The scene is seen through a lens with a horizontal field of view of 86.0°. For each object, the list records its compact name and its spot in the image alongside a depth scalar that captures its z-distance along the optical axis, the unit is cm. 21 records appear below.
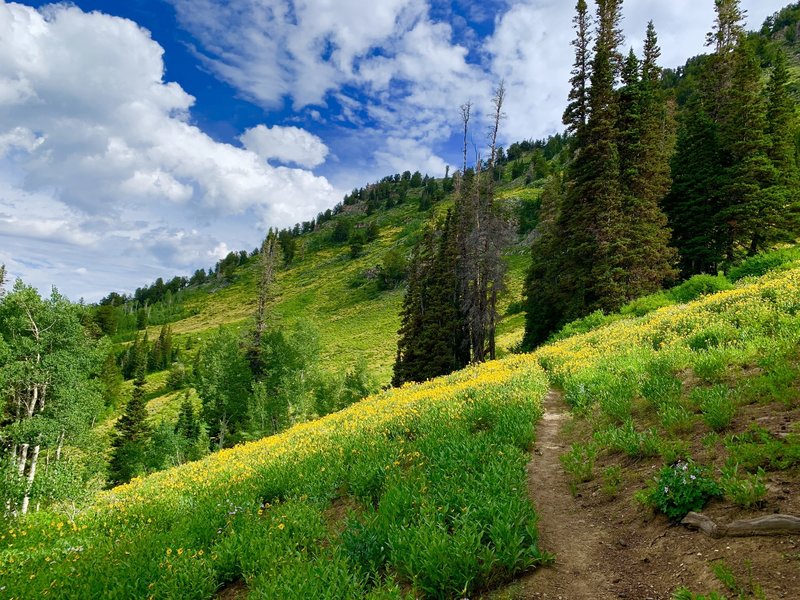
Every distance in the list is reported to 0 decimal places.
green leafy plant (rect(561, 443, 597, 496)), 661
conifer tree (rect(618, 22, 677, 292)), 2652
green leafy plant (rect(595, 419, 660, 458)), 646
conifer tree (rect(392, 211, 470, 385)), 4241
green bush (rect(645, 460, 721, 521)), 482
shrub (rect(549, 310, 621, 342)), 2306
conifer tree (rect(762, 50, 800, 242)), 2894
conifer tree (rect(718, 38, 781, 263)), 2917
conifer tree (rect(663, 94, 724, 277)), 3241
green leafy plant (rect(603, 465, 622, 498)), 594
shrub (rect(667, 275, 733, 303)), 2100
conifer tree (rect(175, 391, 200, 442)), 5291
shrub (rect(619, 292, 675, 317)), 2153
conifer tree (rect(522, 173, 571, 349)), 3428
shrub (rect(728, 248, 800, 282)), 2050
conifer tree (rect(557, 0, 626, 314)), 2644
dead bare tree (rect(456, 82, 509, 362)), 3120
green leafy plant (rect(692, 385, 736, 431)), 621
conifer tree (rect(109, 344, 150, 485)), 4609
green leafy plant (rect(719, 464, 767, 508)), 445
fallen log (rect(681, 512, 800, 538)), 404
